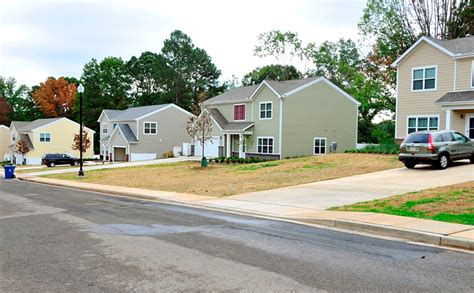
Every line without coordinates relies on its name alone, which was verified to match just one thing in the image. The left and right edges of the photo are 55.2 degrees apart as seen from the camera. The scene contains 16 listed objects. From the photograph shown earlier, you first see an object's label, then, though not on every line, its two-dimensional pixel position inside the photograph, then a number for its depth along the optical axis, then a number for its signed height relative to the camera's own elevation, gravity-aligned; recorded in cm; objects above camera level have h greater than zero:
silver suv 2030 -49
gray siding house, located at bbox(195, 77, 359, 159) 3898 +135
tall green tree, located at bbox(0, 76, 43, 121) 9919 +750
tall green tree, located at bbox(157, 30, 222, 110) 8356 +1210
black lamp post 2788 +277
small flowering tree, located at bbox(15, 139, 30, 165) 6596 -203
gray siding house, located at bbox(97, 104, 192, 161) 5534 +23
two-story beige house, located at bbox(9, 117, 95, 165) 6756 -67
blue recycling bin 3584 -308
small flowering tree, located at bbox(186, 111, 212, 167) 3534 +95
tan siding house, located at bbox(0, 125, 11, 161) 8106 -142
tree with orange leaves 9219 +773
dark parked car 5259 -309
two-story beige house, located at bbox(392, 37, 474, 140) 2695 +325
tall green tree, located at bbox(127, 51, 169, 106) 8575 +1134
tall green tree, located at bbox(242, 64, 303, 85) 6931 +978
